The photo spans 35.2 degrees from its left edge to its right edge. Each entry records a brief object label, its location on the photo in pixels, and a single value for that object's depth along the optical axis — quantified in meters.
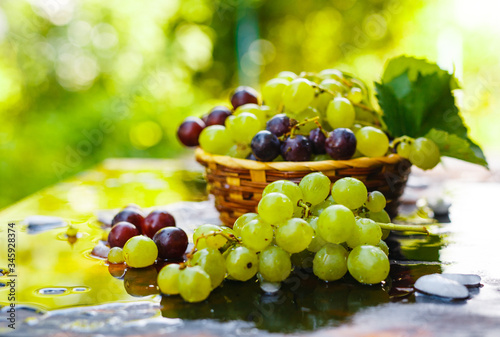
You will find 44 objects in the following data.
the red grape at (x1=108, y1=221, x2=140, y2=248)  0.46
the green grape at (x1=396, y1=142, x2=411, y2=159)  0.50
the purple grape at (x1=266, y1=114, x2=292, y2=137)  0.48
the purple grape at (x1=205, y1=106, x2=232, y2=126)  0.55
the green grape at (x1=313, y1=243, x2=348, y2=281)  0.41
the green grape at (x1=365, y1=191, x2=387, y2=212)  0.44
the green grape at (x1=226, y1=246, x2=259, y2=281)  0.40
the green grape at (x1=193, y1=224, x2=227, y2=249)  0.41
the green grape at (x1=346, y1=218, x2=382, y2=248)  0.41
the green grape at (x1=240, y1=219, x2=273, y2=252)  0.40
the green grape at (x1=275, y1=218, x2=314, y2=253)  0.39
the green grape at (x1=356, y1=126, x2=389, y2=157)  0.48
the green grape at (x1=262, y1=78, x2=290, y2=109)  0.52
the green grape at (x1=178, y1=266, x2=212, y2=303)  0.38
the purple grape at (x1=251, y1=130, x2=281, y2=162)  0.47
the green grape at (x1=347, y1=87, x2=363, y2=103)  0.52
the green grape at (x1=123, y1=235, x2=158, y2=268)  0.43
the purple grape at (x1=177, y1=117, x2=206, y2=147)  0.57
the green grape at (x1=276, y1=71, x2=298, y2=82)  0.55
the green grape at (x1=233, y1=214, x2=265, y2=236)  0.42
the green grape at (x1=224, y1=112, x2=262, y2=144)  0.50
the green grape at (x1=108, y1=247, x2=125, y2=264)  0.44
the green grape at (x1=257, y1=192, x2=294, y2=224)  0.40
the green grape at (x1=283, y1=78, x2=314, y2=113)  0.49
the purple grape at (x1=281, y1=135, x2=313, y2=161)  0.47
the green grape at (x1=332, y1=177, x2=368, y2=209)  0.42
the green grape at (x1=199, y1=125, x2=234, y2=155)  0.52
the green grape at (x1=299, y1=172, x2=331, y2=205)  0.43
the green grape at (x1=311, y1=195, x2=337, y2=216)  0.44
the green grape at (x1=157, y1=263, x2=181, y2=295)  0.39
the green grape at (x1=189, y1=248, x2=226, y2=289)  0.39
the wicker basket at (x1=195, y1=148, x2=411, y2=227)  0.47
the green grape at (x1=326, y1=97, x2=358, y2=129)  0.49
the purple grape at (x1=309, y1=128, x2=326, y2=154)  0.48
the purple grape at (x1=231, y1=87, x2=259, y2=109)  0.56
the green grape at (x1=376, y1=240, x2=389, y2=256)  0.43
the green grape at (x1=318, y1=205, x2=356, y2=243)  0.40
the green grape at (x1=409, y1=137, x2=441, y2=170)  0.49
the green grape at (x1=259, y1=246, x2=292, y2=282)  0.40
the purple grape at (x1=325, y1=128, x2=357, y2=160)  0.47
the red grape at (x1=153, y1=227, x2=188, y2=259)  0.45
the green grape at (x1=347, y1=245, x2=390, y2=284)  0.40
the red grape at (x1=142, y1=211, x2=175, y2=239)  0.48
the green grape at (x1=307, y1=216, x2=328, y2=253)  0.42
